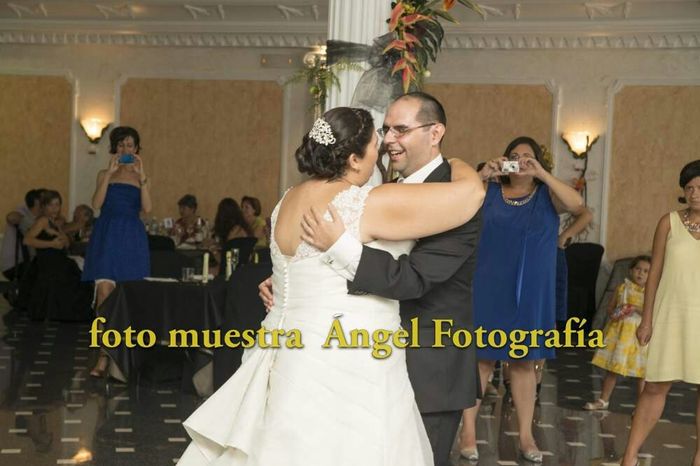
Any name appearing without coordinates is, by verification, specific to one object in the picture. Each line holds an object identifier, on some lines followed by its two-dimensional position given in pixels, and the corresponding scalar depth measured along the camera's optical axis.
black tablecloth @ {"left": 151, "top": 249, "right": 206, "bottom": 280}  9.65
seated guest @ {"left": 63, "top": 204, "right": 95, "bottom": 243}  12.84
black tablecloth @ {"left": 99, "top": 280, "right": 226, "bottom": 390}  7.86
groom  3.44
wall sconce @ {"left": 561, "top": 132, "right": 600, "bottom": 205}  13.18
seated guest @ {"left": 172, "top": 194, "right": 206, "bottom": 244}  13.16
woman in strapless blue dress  8.27
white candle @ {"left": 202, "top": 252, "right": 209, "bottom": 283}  8.48
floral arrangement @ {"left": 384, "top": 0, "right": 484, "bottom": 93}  4.92
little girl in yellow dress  7.74
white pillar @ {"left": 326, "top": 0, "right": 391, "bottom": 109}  5.20
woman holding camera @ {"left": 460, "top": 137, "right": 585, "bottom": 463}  5.70
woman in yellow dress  5.41
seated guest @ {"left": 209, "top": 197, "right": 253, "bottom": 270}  11.02
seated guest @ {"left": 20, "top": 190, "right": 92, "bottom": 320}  11.56
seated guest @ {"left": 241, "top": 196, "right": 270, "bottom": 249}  12.36
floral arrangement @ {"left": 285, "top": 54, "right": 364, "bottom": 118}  5.20
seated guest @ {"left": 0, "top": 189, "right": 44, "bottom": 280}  13.27
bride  3.15
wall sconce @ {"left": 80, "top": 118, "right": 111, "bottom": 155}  15.12
